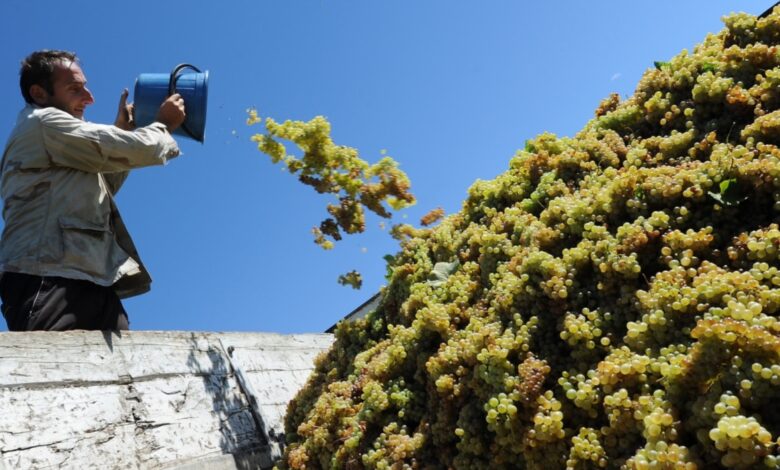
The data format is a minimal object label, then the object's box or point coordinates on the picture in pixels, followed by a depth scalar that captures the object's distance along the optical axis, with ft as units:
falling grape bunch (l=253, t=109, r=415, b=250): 12.78
